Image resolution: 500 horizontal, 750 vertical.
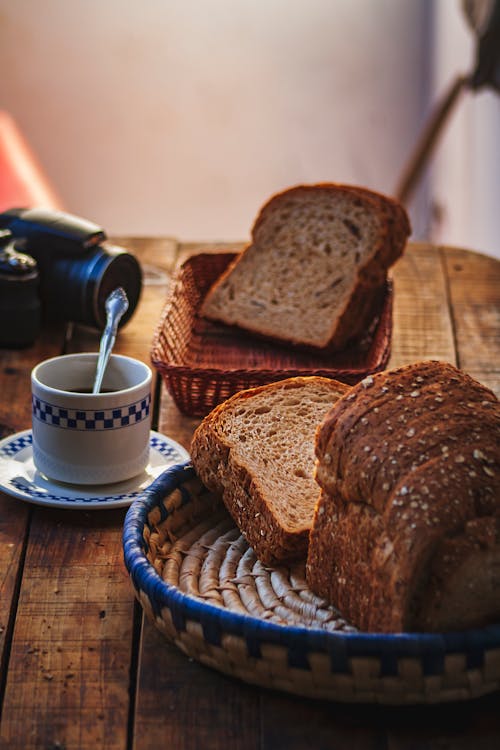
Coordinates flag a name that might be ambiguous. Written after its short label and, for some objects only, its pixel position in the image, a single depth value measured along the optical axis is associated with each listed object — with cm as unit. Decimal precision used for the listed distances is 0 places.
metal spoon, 136
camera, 184
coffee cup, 125
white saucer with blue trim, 125
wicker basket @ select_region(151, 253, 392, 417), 150
